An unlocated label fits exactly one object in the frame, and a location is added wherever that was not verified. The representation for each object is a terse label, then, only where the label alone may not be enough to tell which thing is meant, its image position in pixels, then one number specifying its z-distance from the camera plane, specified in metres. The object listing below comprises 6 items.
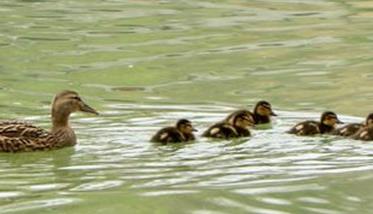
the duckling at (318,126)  19.91
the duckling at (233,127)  19.81
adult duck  19.59
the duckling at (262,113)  21.33
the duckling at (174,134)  19.45
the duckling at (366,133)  19.27
